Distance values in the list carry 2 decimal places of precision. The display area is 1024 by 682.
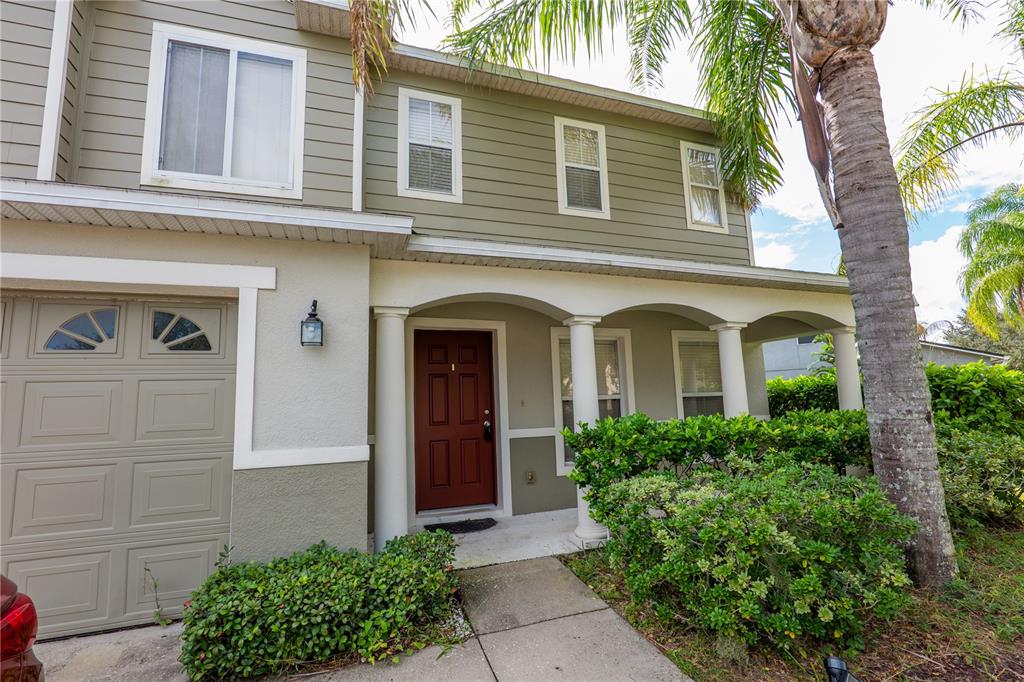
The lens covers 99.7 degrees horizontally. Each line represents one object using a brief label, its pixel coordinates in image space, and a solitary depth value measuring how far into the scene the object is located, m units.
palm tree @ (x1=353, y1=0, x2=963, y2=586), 3.15
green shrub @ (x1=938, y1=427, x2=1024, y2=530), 3.97
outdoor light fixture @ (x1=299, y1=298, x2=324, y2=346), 3.44
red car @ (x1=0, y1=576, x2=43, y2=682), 1.66
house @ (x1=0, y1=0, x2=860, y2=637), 3.12
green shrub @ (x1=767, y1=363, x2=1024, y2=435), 5.59
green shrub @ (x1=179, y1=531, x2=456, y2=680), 2.60
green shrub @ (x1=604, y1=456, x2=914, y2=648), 2.51
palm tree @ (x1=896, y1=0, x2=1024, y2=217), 5.98
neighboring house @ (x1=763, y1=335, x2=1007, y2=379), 14.42
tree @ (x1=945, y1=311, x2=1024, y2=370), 17.23
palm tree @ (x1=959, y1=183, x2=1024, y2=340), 11.73
